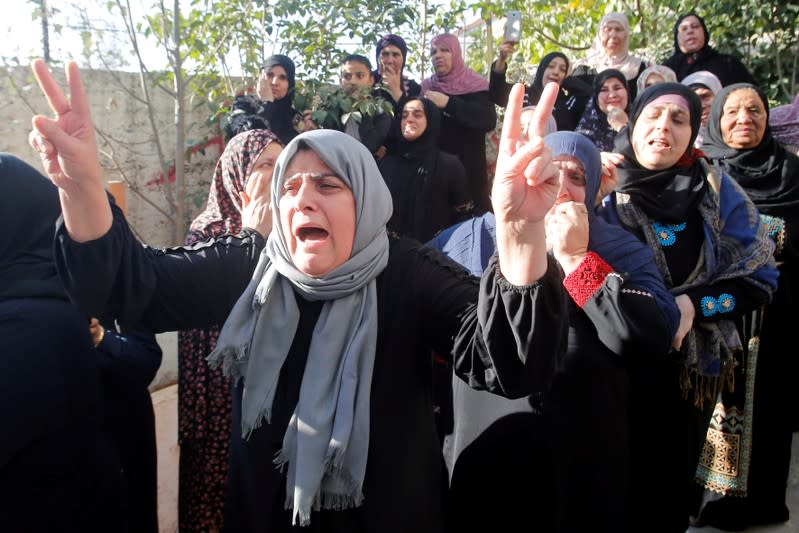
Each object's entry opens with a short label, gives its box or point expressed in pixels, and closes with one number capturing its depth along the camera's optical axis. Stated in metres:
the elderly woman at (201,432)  2.41
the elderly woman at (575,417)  1.88
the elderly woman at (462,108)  4.43
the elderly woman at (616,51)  4.86
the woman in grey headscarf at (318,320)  1.44
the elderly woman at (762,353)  3.01
